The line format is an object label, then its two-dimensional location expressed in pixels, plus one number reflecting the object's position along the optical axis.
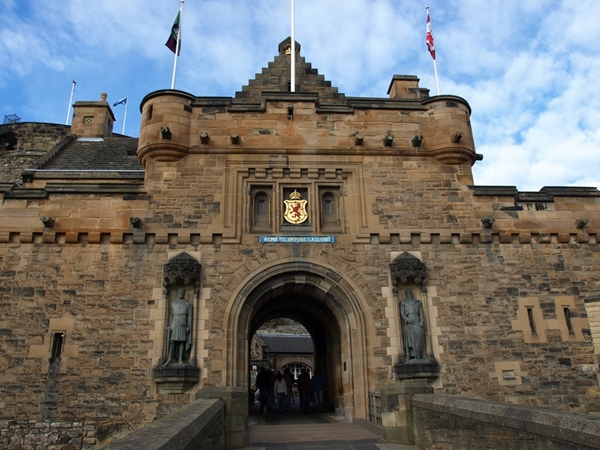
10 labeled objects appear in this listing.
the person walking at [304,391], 15.20
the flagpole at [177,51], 14.12
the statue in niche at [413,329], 11.49
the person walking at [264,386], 14.89
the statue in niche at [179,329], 11.18
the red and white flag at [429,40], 15.34
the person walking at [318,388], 14.93
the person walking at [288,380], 18.76
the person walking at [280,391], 15.23
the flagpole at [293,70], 14.43
